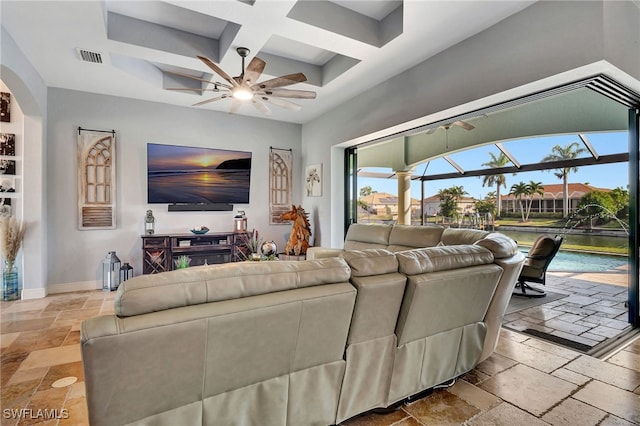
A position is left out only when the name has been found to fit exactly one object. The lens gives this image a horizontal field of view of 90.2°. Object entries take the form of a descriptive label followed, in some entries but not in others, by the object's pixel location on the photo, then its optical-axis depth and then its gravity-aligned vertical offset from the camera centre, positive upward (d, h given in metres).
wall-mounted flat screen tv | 5.09 +0.63
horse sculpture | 5.34 -0.38
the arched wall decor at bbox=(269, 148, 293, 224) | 6.09 +0.57
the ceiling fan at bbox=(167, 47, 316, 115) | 2.95 +1.30
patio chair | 4.28 -0.65
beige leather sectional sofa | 1.17 -0.57
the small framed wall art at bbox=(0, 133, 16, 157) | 4.10 +0.88
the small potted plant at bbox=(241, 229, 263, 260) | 4.79 -0.49
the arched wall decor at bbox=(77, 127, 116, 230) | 4.61 +0.49
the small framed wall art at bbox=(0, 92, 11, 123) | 4.14 +1.36
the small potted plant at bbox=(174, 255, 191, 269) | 3.82 -0.61
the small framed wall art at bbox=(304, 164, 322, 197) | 5.71 +0.59
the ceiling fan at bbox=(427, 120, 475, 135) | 3.84 +1.19
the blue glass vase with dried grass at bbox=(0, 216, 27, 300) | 3.90 -0.46
